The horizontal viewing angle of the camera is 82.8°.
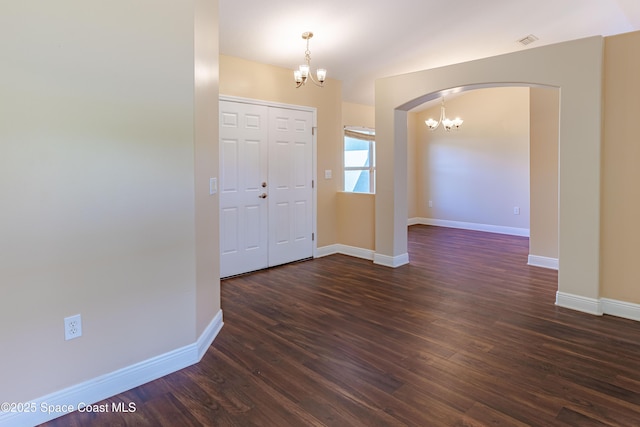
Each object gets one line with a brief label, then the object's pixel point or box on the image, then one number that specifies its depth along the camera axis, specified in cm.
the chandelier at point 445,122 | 743
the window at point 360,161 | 757
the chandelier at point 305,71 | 392
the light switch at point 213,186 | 270
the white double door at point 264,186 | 426
